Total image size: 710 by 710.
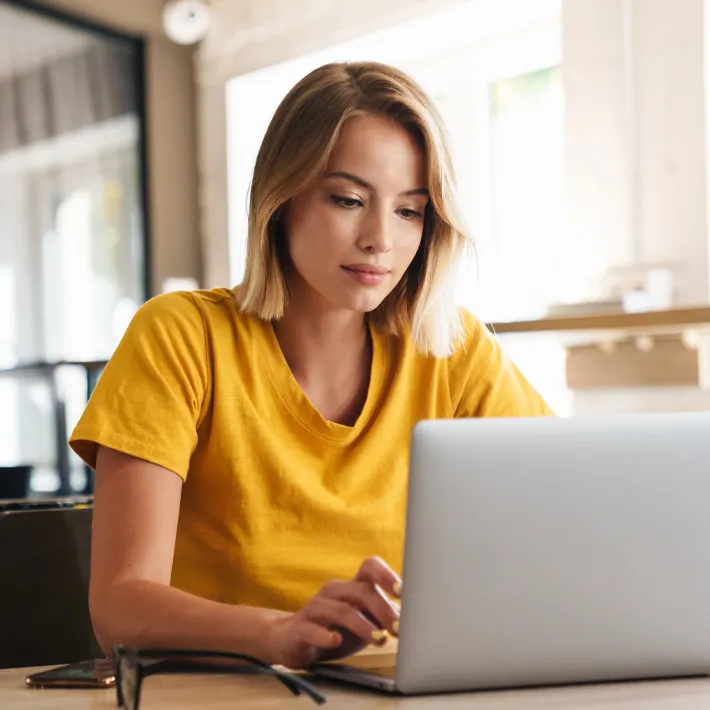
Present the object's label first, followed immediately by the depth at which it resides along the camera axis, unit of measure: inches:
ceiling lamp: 189.2
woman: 45.9
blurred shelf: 98.3
